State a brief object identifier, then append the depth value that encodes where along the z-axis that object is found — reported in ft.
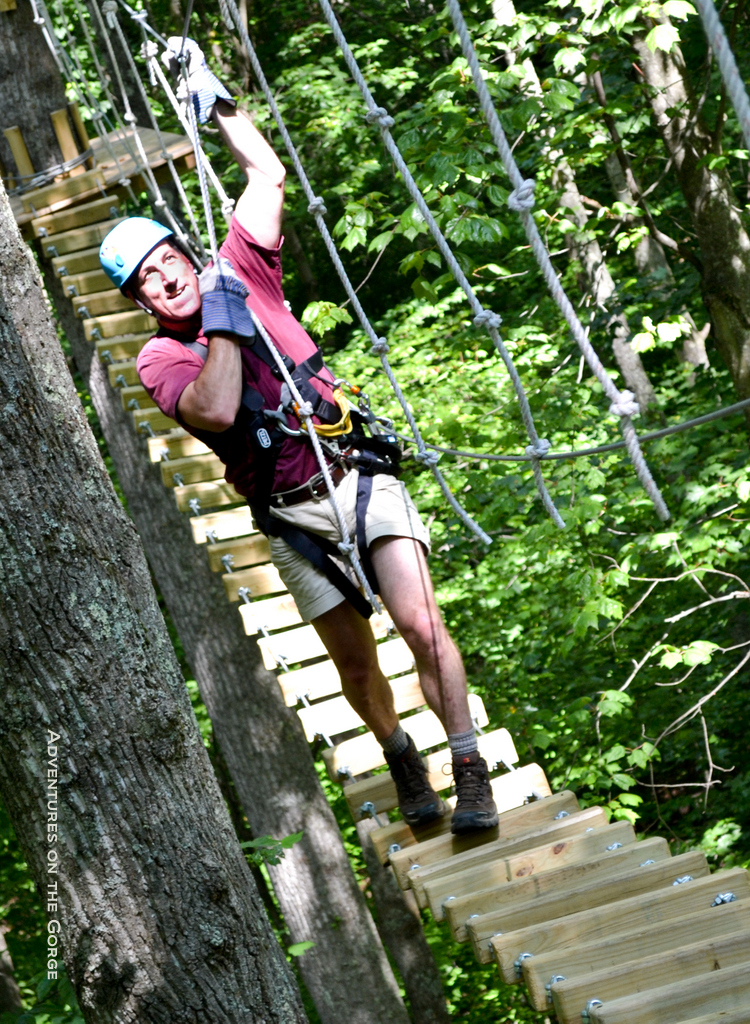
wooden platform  30.19
